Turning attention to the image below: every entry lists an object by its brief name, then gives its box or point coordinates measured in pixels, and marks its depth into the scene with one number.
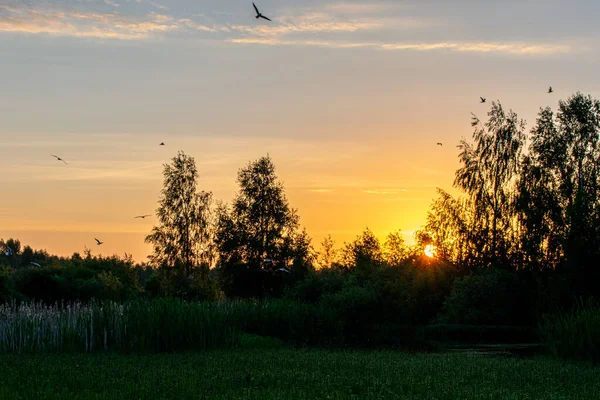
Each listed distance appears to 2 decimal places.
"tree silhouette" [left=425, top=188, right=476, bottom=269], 68.62
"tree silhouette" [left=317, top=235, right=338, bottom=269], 106.12
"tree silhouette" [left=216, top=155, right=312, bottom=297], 72.75
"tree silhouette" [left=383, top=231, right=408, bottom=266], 84.00
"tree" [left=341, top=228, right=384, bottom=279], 79.81
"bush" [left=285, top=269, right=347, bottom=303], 61.12
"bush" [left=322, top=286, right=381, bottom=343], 52.97
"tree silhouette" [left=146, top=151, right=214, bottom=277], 73.06
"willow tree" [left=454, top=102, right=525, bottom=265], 67.31
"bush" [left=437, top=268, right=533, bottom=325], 59.75
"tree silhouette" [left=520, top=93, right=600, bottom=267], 62.38
